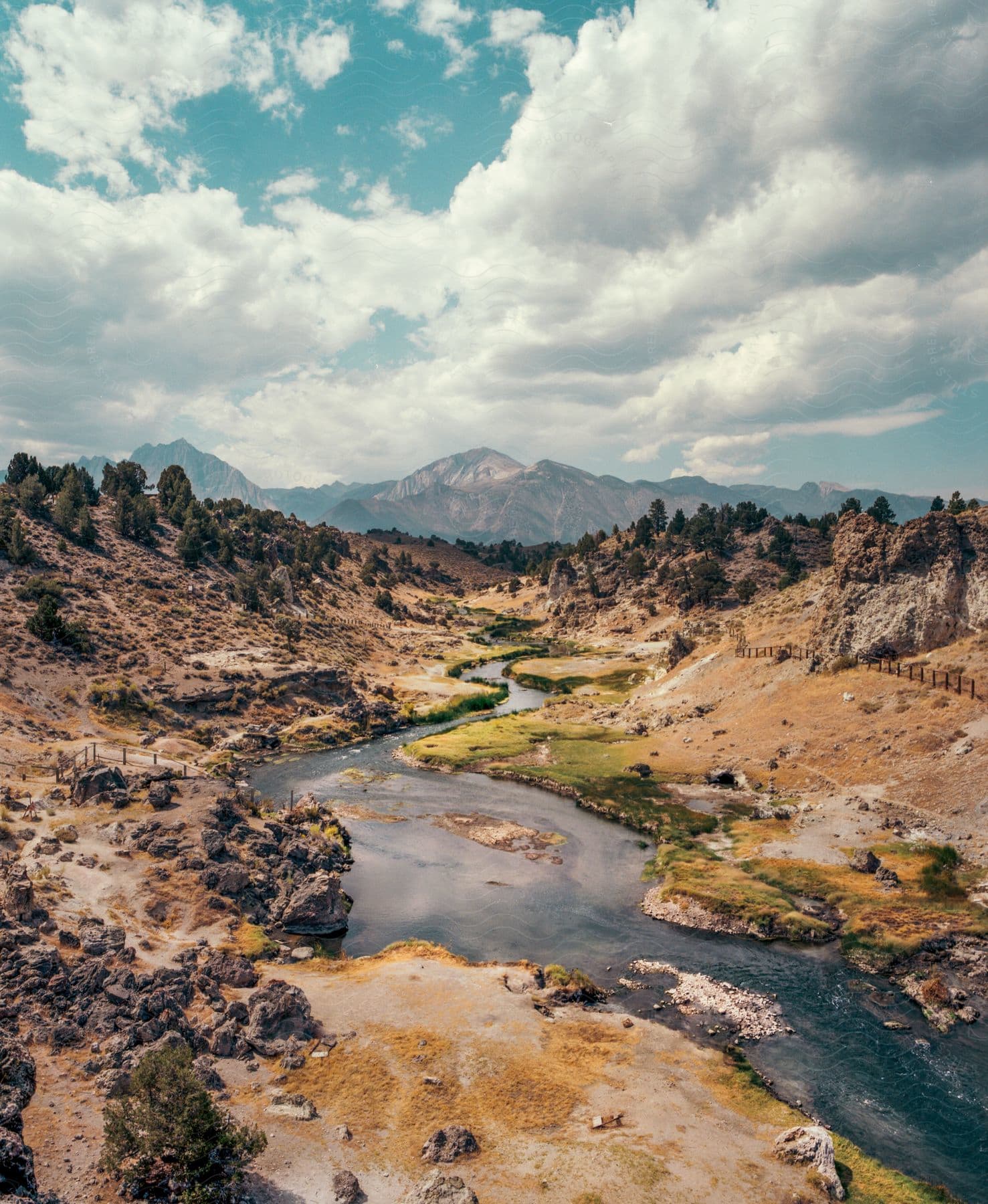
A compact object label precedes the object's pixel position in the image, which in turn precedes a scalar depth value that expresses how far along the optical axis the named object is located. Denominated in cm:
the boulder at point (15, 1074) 2681
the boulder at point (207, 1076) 3005
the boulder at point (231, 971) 3938
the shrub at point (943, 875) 4711
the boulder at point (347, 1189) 2500
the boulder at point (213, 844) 5200
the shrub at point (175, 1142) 2417
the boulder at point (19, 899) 3859
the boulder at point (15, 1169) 2178
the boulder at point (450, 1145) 2730
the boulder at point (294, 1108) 2936
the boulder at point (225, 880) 4894
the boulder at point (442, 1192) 2466
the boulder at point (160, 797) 5712
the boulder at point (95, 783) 5719
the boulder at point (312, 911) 4903
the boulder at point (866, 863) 5156
